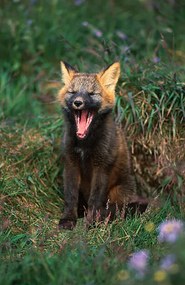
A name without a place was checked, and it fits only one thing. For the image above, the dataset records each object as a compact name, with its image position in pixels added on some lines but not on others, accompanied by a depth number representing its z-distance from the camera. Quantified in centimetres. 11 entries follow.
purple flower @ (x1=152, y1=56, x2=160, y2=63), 1359
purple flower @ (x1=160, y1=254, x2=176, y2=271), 614
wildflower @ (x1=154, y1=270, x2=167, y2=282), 596
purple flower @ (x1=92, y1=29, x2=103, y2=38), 1483
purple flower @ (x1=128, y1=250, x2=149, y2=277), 649
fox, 1073
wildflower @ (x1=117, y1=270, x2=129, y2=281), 669
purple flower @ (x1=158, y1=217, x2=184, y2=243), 664
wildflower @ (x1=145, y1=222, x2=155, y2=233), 945
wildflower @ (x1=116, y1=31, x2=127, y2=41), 1530
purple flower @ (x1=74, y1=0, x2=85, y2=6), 1750
